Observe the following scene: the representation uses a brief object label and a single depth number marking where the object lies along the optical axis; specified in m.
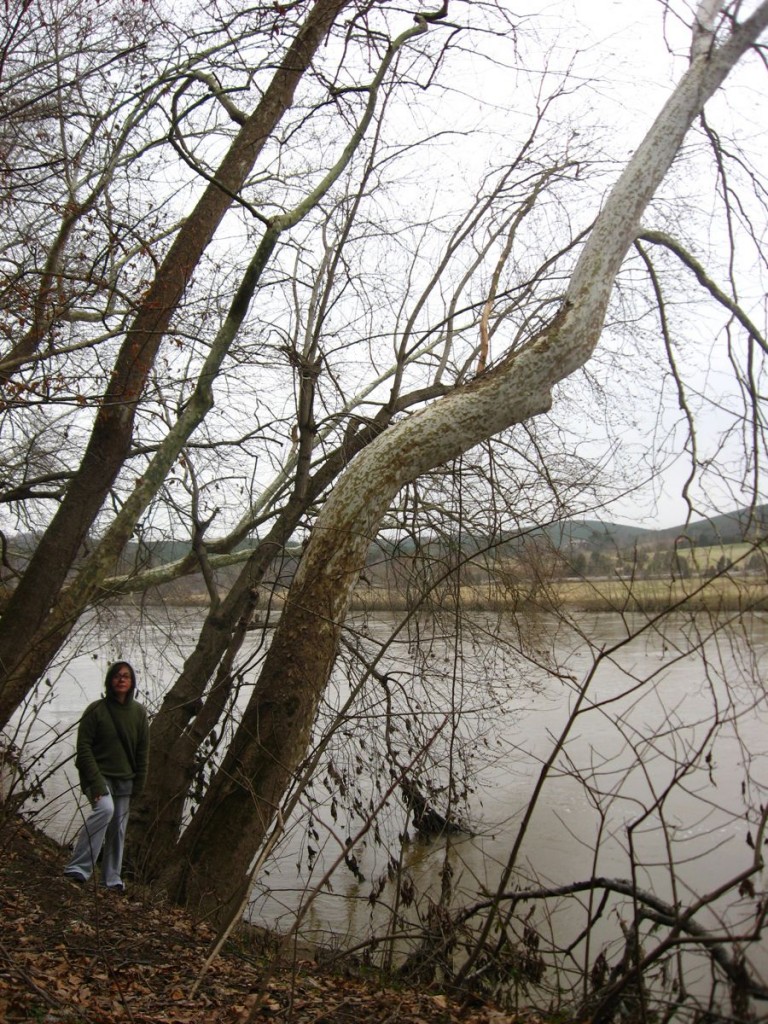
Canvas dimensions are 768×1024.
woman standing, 5.64
